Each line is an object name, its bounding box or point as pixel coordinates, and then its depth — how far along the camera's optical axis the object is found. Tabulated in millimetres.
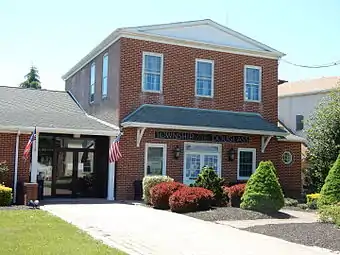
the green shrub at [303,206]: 18969
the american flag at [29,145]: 18062
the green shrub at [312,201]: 18973
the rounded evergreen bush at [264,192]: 15875
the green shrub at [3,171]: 18281
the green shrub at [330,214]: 13166
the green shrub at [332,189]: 15539
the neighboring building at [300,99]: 31172
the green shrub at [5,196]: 16922
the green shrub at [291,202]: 19819
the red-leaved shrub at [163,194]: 17344
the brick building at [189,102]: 21109
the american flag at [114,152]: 18375
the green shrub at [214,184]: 17609
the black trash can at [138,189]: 20703
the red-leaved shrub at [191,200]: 16047
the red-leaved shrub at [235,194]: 17812
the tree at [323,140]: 21750
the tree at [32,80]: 59594
